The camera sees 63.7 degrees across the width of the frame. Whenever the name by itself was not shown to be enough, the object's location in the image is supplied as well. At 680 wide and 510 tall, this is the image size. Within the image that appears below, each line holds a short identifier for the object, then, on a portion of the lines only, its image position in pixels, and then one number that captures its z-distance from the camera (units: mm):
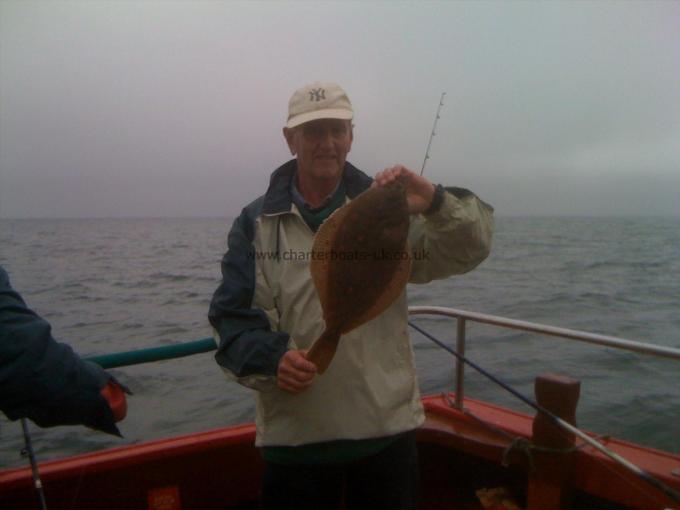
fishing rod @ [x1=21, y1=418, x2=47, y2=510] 2434
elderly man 2375
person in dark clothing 1694
